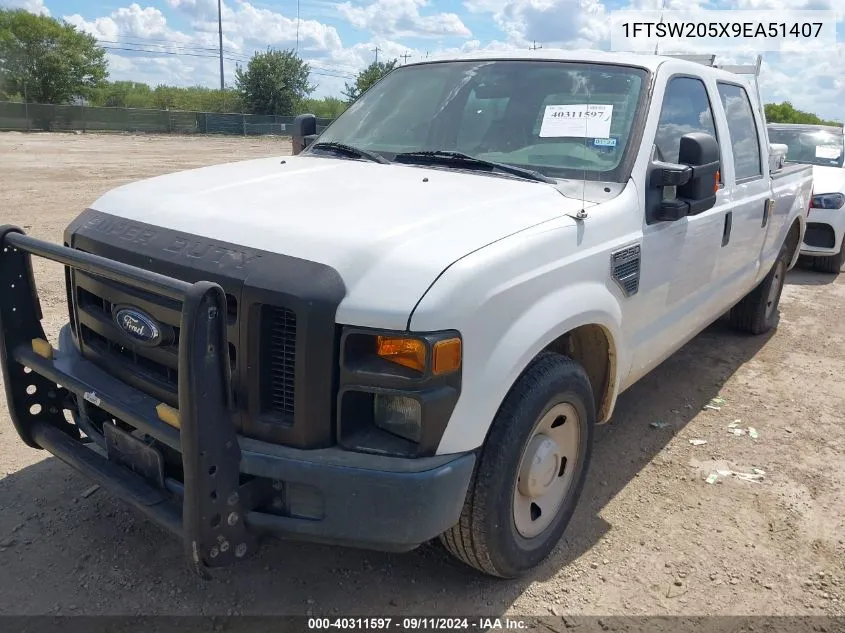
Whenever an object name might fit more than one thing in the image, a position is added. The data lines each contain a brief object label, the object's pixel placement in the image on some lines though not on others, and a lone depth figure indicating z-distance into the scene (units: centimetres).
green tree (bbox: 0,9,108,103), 4659
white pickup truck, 221
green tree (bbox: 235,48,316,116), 5238
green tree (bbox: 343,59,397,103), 5197
